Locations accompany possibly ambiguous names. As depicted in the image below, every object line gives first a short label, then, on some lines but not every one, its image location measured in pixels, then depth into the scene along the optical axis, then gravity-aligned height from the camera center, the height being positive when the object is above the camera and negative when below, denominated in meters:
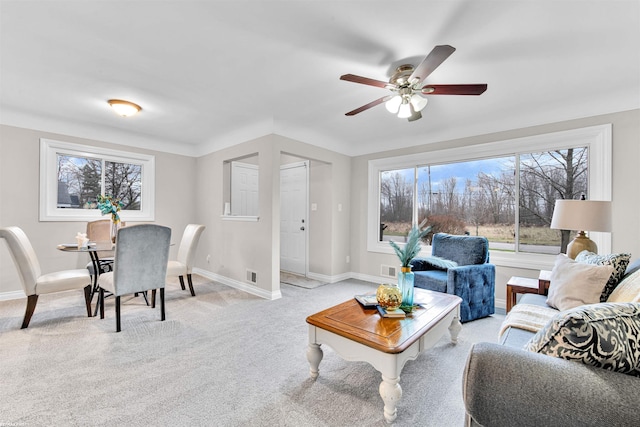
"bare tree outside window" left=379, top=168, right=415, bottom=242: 4.44 +0.19
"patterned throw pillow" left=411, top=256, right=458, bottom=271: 3.14 -0.57
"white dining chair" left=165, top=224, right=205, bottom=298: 3.59 -0.56
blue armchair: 2.80 -0.64
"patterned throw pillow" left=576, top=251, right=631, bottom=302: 1.70 -0.32
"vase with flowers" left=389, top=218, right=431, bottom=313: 1.81 -0.34
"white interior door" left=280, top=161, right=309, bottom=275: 5.02 -0.08
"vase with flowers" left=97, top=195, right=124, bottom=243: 3.05 +0.05
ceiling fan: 1.89 +0.98
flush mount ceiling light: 3.07 +1.20
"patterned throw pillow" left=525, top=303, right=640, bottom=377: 0.78 -0.36
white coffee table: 1.47 -0.70
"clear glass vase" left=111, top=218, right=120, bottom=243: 3.22 -0.19
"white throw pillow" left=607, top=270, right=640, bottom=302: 1.45 -0.41
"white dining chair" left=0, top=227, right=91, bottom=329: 2.47 -0.63
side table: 2.38 -0.65
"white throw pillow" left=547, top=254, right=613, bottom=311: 1.73 -0.45
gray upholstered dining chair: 2.58 -0.50
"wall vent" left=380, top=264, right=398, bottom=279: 4.40 -0.92
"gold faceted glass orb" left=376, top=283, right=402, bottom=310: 1.83 -0.56
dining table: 2.80 -0.38
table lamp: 2.25 -0.01
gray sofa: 0.72 -0.49
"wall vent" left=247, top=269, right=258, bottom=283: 3.89 -0.90
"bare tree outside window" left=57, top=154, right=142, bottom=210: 3.94 +0.48
